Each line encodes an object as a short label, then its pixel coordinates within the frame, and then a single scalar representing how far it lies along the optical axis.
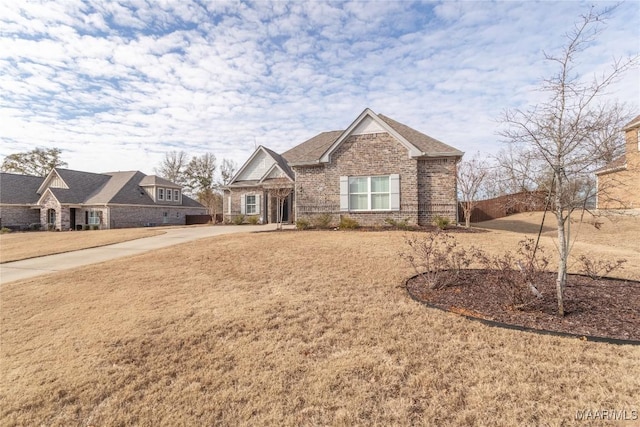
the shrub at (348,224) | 14.35
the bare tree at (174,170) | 45.66
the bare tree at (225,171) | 44.34
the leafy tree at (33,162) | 39.59
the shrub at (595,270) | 5.57
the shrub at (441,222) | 13.57
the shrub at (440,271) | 5.82
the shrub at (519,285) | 4.64
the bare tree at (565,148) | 4.39
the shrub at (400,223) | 13.79
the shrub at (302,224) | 15.15
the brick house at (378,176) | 14.73
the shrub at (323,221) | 14.99
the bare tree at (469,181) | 18.31
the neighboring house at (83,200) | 27.95
